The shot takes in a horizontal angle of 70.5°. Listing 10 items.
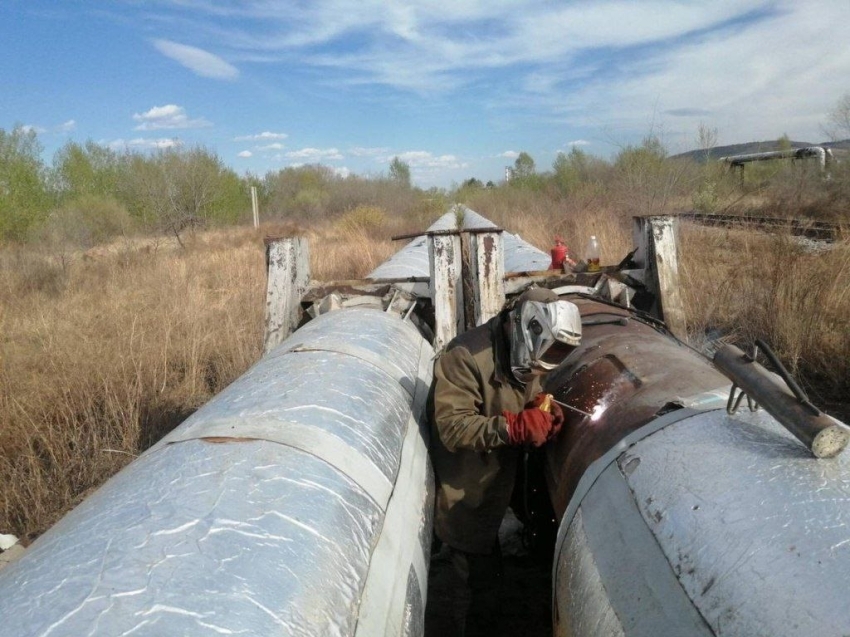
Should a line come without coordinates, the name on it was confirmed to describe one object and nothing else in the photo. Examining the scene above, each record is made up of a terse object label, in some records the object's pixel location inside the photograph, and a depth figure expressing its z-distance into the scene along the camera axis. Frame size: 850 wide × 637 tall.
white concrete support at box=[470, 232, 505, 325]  3.88
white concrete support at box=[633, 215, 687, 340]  3.70
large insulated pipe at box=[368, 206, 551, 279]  5.99
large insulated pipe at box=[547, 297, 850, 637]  1.12
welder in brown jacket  2.37
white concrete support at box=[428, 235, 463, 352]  3.93
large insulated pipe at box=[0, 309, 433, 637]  1.17
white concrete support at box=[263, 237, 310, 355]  4.11
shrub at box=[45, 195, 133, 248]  20.06
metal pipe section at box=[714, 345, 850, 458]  1.31
